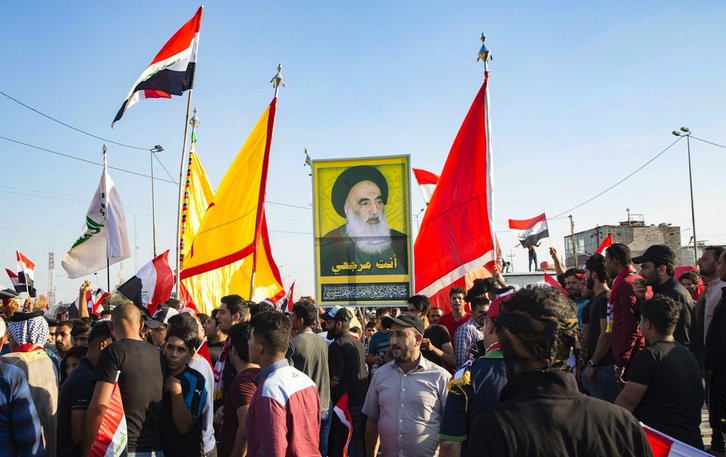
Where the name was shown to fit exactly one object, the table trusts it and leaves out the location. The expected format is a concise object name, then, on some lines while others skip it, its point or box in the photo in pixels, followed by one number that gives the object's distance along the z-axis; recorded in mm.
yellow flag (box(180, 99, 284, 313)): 10820
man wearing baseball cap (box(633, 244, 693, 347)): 6309
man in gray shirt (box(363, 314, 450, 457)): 4637
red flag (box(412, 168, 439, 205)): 13546
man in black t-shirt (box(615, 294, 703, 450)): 4559
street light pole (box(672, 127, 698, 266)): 35825
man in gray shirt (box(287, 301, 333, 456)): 6340
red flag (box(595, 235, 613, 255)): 12697
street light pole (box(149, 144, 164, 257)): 37603
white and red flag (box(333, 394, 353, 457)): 5281
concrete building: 50406
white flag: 14406
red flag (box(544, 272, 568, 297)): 10005
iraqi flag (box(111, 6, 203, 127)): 11648
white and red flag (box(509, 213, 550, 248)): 24184
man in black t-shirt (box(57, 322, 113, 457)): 4199
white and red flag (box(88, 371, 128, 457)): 4039
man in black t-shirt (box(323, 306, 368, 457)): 6906
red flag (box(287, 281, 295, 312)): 14254
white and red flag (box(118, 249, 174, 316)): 10508
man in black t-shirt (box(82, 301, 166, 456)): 4117
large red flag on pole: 8758
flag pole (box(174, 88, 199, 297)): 11969
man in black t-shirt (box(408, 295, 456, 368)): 6505
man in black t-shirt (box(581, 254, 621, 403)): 6676
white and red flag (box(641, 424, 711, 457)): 3164
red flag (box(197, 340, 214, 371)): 5871
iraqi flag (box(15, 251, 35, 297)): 16234
